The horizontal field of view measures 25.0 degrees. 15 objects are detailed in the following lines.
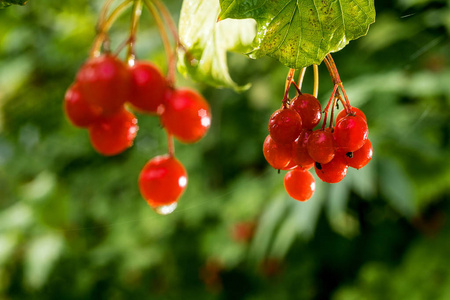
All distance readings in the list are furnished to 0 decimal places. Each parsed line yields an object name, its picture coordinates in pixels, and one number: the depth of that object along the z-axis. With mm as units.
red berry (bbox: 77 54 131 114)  294
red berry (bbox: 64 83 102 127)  313
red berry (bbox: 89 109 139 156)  327
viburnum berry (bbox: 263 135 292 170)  268
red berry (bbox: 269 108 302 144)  263
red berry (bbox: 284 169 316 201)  276
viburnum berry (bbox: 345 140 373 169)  266
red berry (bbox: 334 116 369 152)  259
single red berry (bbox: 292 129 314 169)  266
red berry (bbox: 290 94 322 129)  266
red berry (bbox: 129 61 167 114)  314
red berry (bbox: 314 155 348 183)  265
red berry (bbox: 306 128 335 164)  259
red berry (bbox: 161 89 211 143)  330
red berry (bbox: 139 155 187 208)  341
